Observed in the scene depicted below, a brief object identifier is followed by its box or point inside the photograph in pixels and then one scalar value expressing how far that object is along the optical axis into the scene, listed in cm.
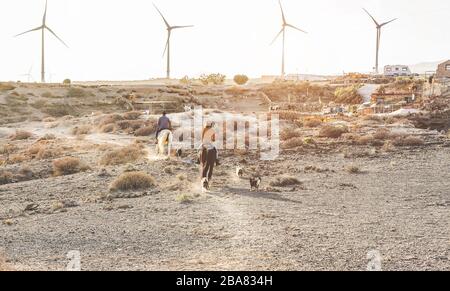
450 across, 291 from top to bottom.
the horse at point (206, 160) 1867
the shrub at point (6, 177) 2463
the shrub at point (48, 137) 4100
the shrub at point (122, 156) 2831
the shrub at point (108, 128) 4416
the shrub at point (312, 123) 4410
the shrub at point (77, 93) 7793
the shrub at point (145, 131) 4078
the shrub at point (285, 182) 2063
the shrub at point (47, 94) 7585
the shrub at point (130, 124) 4403
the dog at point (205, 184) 1887
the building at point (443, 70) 8232
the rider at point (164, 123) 2597
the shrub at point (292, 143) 3345
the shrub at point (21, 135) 4247
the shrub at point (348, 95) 7588
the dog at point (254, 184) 1947
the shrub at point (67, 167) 2602
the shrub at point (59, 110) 6762
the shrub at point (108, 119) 4751
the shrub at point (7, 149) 3484
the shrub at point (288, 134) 3744
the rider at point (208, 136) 1825
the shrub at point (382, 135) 3447
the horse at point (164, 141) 2656
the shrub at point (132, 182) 2030
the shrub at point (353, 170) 2392
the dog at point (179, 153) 2762
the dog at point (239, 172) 2247
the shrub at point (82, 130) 4500
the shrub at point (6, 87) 7670
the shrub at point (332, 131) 3728
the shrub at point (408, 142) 3219
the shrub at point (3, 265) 981
